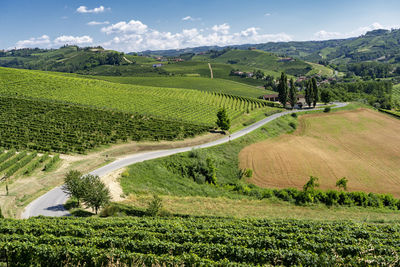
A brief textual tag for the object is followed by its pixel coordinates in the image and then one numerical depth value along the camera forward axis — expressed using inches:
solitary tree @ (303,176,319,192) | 1496.8
